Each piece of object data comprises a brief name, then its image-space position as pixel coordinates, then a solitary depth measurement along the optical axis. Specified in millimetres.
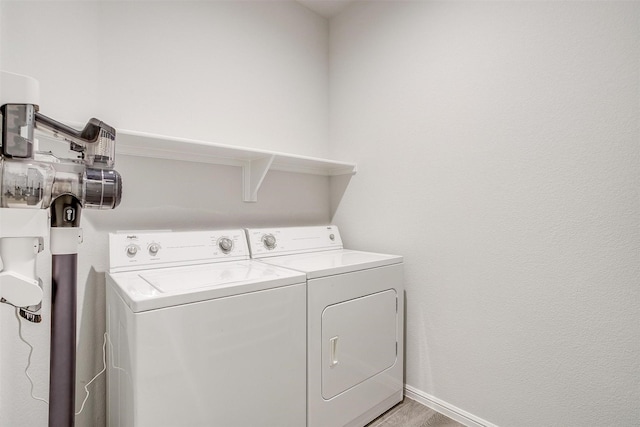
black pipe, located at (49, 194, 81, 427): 926
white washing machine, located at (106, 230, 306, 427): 951
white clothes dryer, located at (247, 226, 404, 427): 1366
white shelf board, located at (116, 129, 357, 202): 1430
